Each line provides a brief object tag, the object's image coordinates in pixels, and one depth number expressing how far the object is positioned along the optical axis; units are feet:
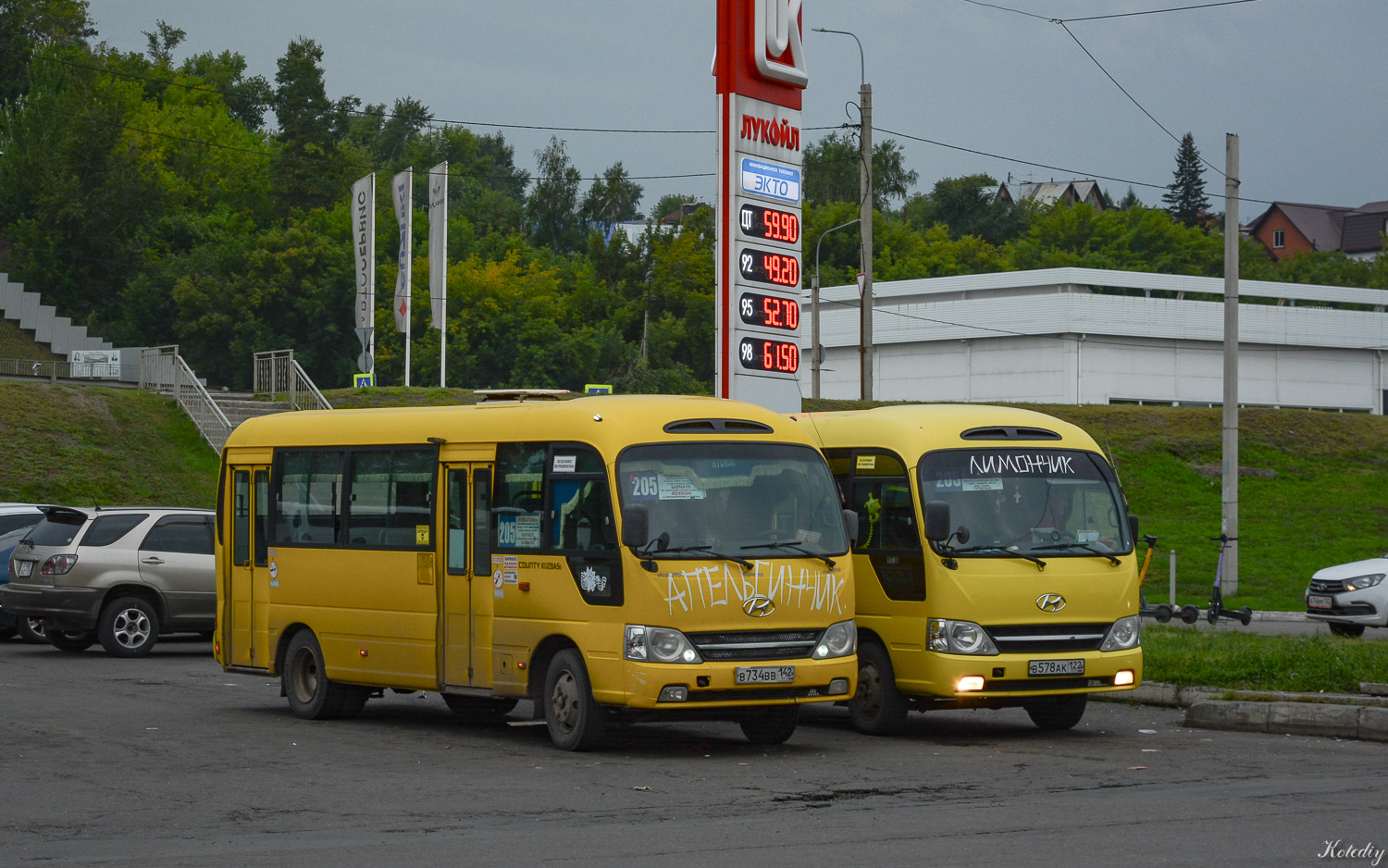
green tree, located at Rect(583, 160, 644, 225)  354.33
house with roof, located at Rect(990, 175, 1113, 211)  467.93
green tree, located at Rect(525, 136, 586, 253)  355.77
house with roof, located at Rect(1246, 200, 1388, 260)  427.33
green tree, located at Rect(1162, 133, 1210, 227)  461.78
